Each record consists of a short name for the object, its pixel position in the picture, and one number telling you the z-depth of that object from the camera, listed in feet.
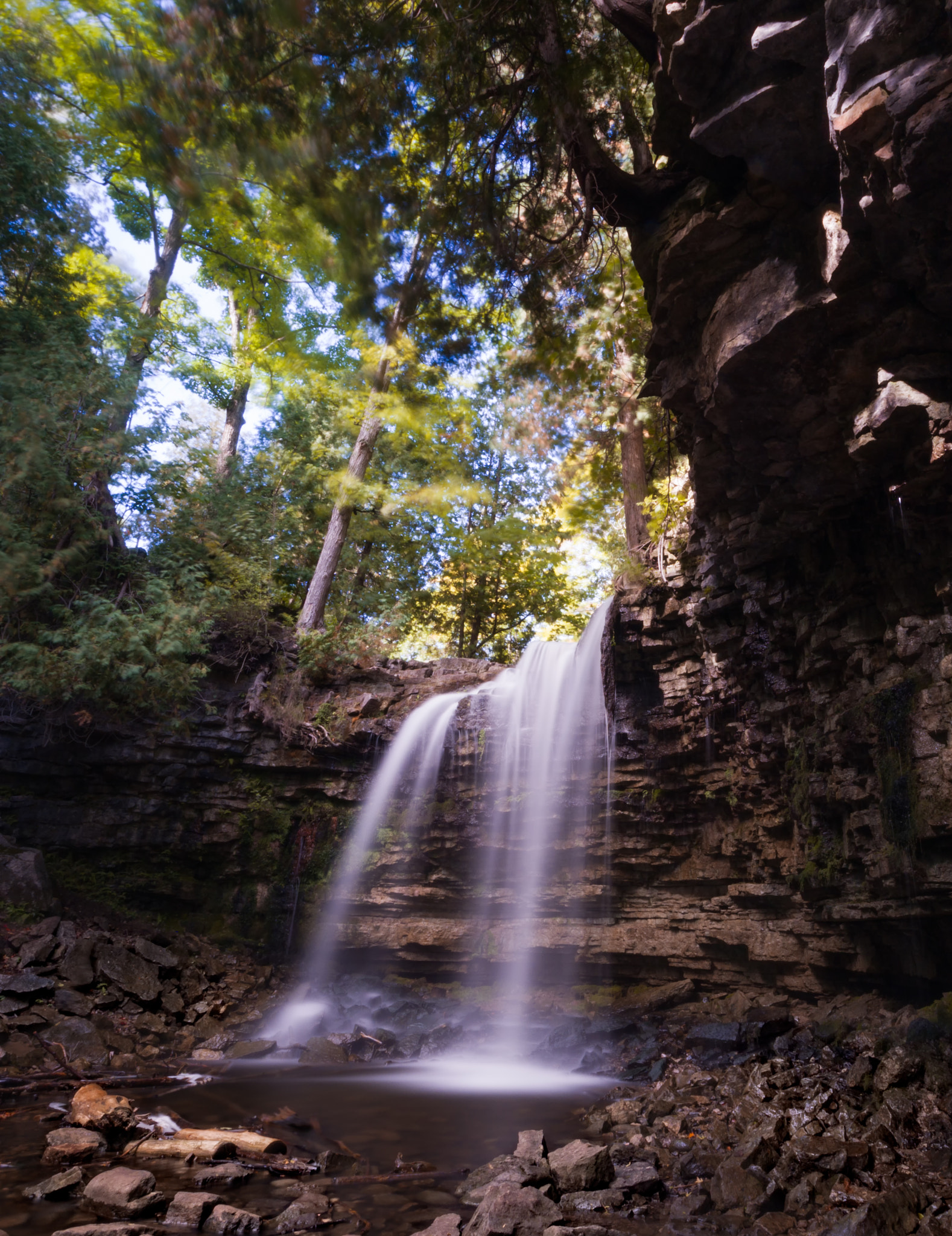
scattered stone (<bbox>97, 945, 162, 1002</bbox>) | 32.76
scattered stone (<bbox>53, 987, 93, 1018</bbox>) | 29.73
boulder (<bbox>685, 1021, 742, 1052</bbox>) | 28.02
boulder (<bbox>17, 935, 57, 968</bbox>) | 31.71
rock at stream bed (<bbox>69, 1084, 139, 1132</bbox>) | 18.06
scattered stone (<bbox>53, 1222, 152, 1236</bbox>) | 12.18
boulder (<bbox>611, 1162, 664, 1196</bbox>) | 16.30
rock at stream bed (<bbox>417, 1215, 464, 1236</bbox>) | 13.46
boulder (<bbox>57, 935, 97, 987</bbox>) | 31.76
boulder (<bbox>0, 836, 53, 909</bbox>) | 35.32
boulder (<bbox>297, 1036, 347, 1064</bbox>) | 31.81
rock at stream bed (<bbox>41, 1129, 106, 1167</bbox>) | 16.25
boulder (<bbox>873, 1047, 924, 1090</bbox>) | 21.22
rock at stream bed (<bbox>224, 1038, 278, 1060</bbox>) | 31.40
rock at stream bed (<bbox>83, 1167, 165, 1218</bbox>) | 13.69
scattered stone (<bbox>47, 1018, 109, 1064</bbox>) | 26.76
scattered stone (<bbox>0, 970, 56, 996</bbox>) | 29.12
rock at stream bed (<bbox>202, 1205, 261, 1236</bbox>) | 13.41
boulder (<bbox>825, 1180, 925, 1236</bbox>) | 13.71
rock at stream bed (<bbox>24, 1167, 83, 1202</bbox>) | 14.28
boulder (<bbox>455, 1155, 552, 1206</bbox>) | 15.83
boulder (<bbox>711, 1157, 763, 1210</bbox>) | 15.74
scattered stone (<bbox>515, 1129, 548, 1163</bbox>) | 17.53
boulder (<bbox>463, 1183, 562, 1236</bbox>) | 13.19
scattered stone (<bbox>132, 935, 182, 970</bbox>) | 35.68
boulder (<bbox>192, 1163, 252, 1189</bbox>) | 15.79
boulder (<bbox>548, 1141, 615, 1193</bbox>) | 16.34
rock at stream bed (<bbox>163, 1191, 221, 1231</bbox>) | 13.56
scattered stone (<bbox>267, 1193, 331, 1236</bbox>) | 13.87
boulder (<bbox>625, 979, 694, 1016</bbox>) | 35.32
